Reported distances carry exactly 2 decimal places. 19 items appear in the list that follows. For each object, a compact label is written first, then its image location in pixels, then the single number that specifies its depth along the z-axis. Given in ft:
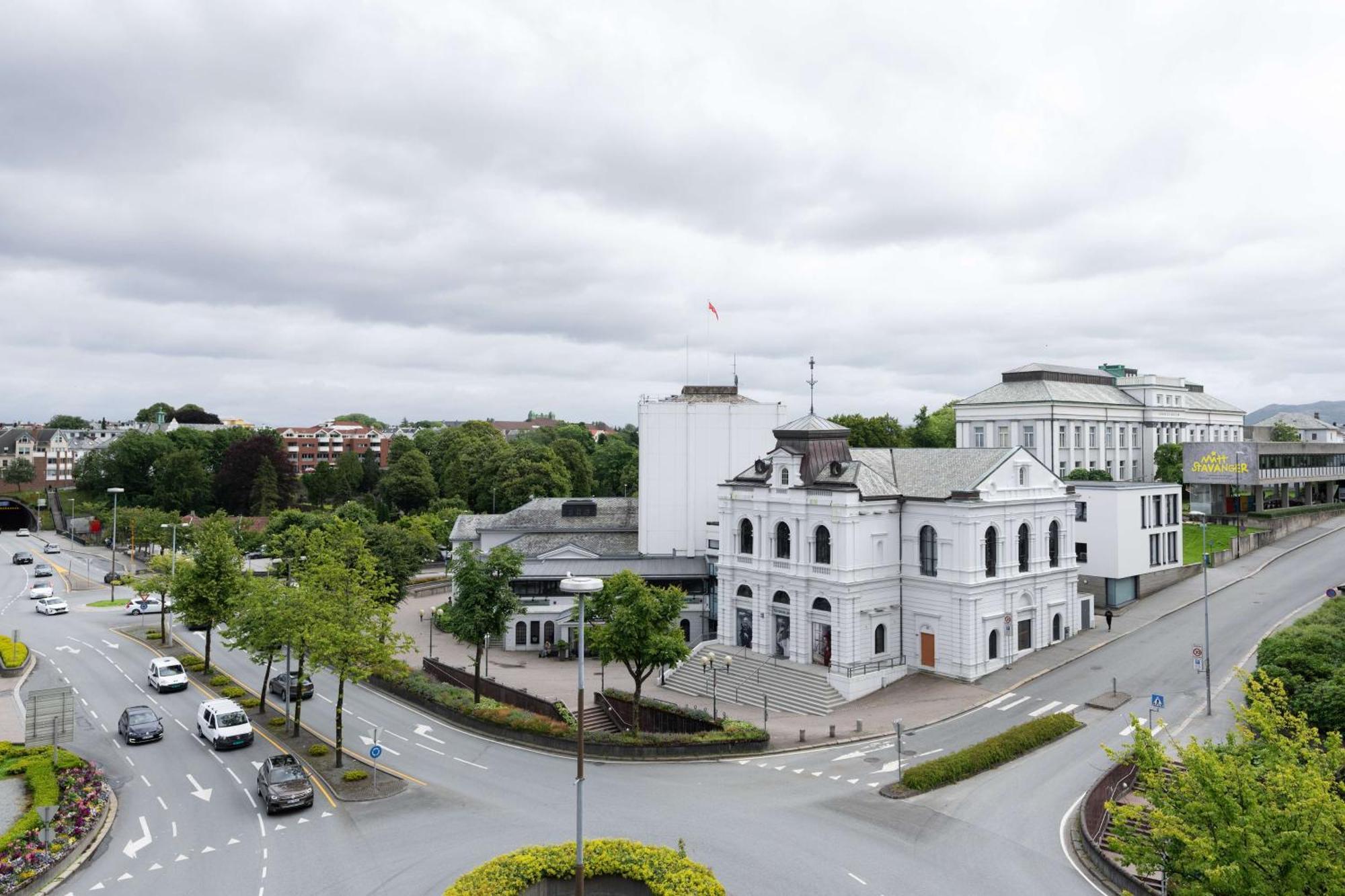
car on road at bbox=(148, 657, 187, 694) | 156.76
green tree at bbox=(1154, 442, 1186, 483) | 299.99
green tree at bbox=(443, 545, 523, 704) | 149.18
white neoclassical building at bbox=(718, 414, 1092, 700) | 162.71
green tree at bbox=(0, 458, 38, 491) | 477.36
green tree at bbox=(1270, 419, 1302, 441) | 361.92
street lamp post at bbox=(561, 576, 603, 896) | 64.59
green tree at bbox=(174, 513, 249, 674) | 159.63
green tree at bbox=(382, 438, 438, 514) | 423.23
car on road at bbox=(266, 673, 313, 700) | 152.87
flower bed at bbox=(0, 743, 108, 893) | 85.61
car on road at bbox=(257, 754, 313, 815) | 100.22
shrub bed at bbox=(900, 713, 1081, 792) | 108.47
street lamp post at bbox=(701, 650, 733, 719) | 153.58
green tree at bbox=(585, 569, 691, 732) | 128.77
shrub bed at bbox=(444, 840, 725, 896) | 75.20
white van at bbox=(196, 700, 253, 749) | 124.47
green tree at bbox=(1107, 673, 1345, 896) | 58.03
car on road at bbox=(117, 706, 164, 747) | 127.13
